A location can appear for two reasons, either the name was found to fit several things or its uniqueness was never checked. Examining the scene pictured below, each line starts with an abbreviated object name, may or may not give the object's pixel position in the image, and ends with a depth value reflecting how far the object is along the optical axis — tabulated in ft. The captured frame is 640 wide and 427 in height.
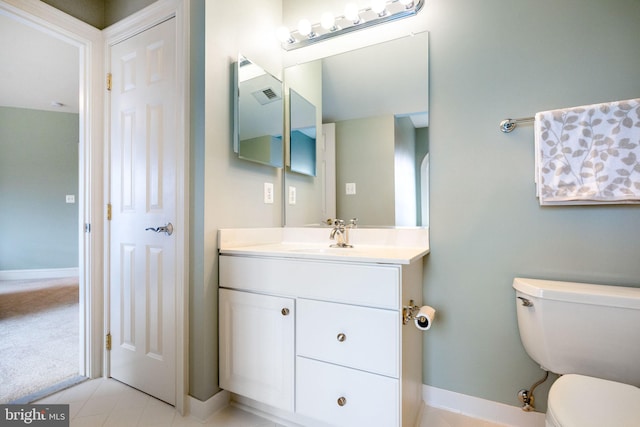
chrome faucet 5.49
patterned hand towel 3.68
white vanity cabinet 3.56
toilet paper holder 3.65
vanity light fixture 5.18
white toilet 2.85
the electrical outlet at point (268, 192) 5.91
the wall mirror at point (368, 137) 5.12
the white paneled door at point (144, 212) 4.96
